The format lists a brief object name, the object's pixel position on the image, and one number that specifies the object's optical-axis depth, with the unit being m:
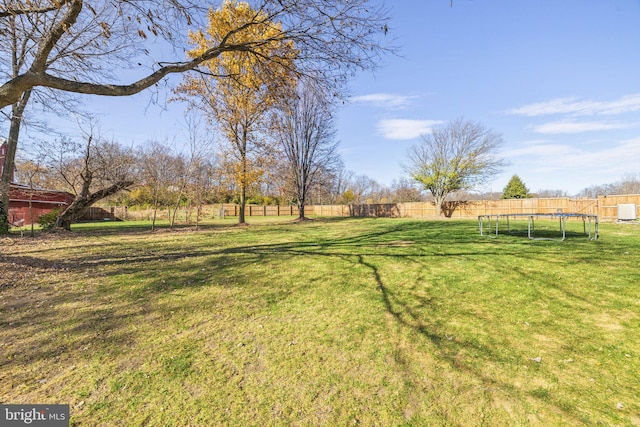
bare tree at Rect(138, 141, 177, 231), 13.02
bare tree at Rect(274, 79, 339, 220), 23.11
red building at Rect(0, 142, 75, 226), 17.06
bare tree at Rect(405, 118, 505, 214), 26.81
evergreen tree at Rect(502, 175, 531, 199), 32.31
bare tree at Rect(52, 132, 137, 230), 10.87
